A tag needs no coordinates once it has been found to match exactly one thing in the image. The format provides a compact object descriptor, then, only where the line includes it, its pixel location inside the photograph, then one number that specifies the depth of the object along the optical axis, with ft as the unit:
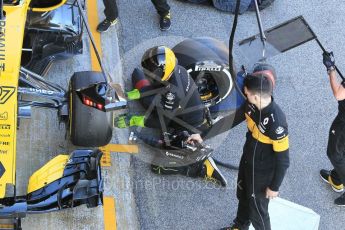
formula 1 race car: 28.92
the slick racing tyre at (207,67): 39.75
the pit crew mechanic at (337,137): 34.37
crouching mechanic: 35.27
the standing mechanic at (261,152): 29.40
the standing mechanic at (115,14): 43.47
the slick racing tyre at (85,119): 34.45
